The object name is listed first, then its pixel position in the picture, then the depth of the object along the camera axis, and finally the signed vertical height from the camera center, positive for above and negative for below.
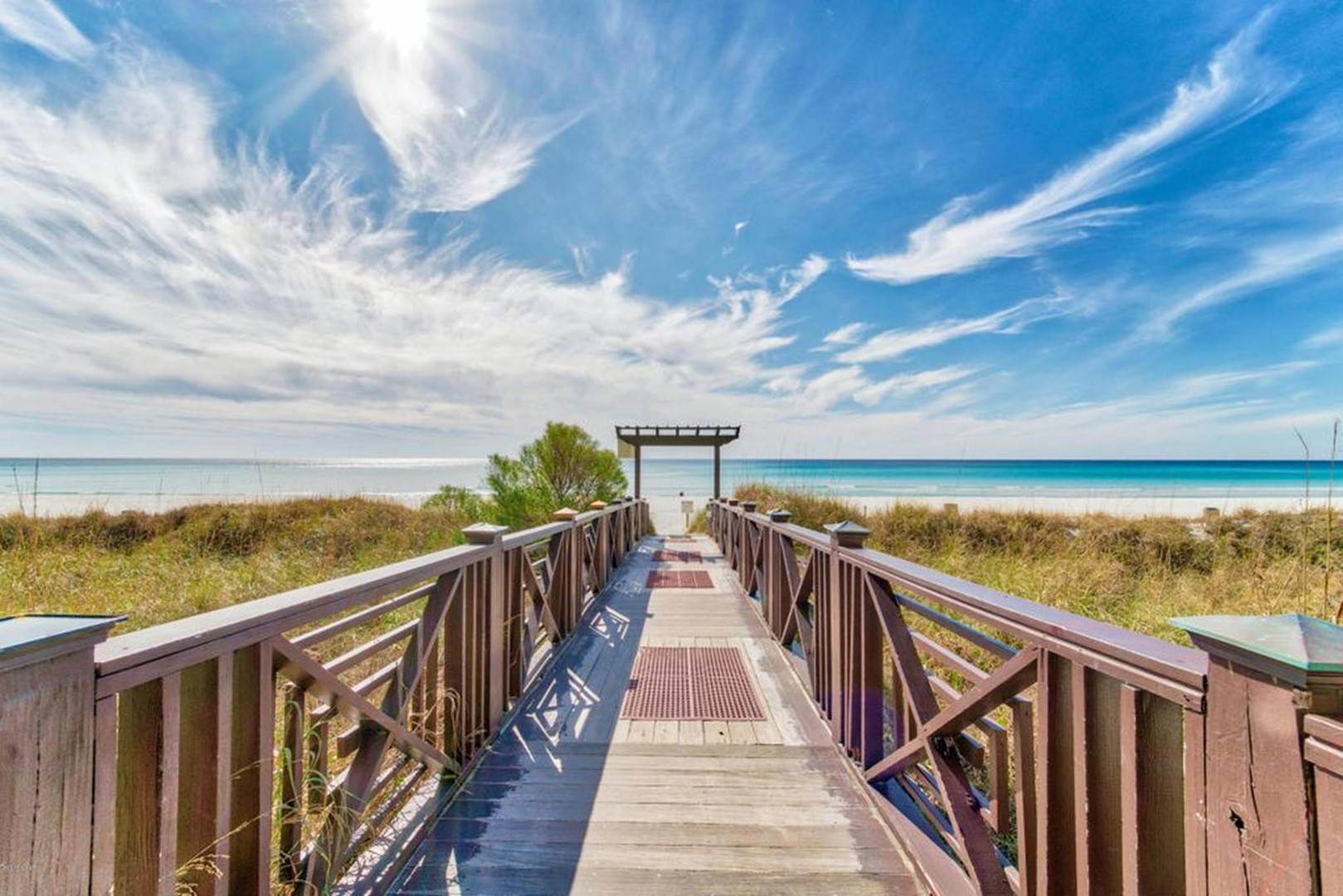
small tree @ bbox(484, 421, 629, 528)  9.88 -0.24
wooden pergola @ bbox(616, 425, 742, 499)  11.78 +0.68
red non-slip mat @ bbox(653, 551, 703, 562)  7.87 -1.44
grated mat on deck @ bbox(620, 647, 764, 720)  2.88 -1.38
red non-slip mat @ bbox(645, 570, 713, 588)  6.10 -1.41
